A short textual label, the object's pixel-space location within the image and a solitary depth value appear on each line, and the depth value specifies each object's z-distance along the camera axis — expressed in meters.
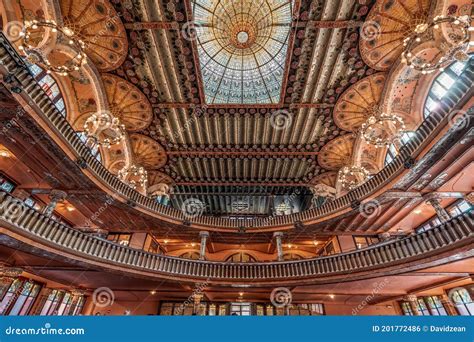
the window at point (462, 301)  10.66
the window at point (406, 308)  13.31
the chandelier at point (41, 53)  7.91
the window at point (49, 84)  10.98
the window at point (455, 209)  10.99
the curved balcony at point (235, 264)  7.53
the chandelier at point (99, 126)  11.61
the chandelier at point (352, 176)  14.80
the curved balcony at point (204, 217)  6.91
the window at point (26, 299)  10.69
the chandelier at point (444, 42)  7.73
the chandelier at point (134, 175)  14.97
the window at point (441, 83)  10.90
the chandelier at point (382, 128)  11.04
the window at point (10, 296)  9.99
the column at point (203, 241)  13.30
